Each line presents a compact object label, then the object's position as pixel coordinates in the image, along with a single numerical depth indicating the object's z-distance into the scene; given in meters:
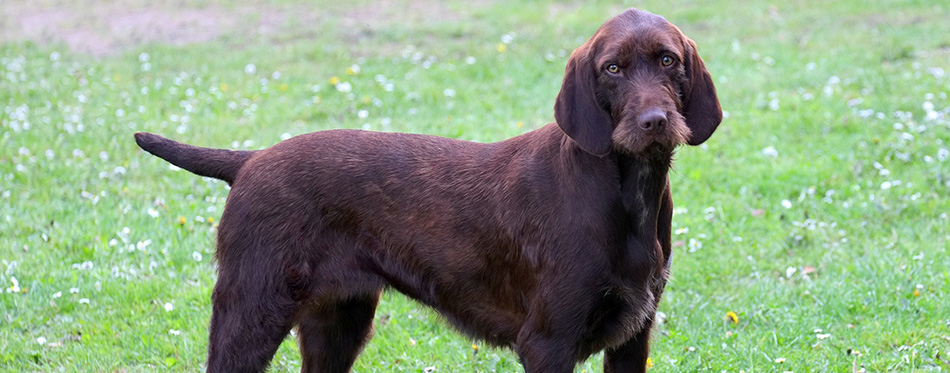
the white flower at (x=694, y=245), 6.00
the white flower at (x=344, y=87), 9.99
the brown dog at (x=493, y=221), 3.45
